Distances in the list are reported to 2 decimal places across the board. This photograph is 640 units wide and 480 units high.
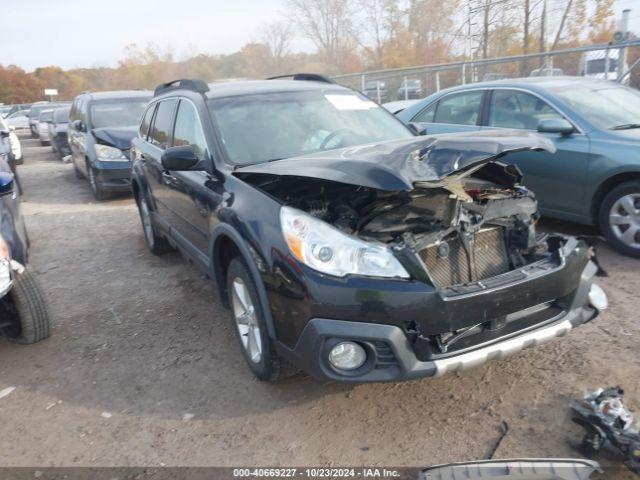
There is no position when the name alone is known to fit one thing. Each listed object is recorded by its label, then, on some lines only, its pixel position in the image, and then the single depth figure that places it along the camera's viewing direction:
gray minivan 9.02
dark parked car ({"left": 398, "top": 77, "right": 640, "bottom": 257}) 4.63
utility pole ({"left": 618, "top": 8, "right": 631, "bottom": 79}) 9.67
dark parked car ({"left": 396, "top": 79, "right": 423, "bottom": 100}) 16.66
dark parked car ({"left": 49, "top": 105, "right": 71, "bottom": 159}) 15.77
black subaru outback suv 2.48
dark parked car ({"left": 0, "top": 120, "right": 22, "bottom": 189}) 8.37
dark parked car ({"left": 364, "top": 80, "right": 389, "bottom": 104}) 17.66
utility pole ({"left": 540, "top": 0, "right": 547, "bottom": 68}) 17.23
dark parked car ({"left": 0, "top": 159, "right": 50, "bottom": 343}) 3.67
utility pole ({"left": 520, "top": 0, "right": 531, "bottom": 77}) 17.46
